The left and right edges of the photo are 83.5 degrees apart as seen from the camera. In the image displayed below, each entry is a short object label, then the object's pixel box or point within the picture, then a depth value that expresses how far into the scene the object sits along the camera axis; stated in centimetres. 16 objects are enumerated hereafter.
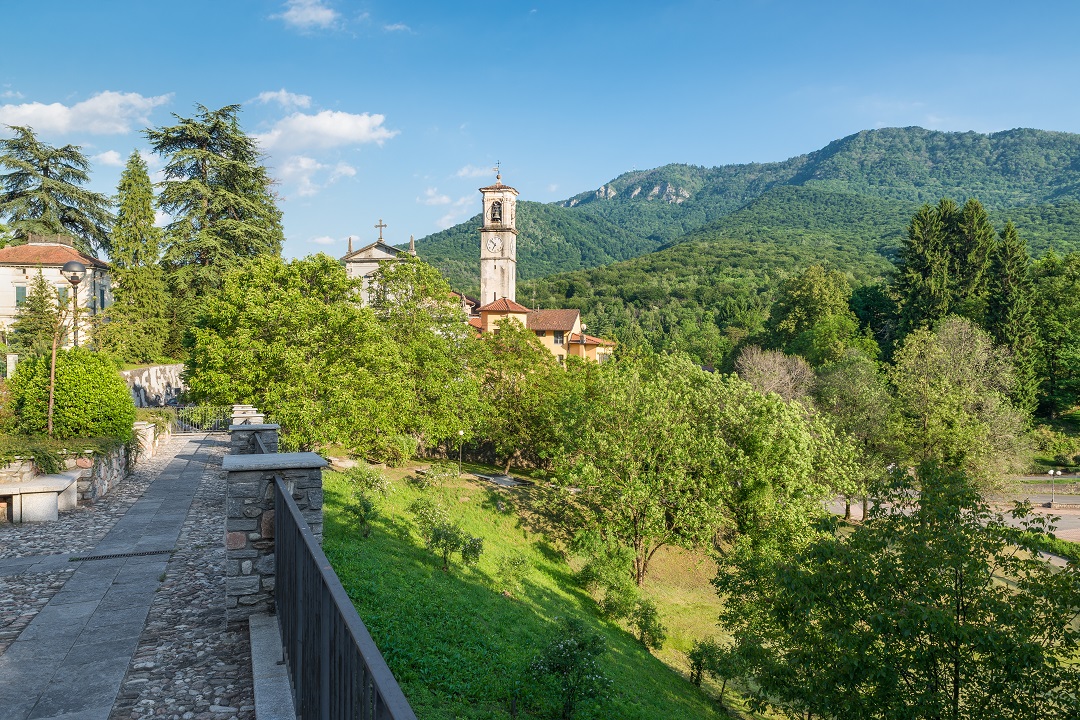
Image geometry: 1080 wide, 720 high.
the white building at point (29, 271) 3384
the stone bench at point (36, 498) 995
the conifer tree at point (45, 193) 3762
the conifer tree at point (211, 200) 3133
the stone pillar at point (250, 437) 1077
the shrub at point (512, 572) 1462
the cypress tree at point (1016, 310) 4144
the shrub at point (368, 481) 1545
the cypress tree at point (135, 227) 3706
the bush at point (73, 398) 1244
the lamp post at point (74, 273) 1341
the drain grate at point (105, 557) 785
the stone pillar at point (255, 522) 535
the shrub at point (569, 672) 841
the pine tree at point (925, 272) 4681
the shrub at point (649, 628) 1655
